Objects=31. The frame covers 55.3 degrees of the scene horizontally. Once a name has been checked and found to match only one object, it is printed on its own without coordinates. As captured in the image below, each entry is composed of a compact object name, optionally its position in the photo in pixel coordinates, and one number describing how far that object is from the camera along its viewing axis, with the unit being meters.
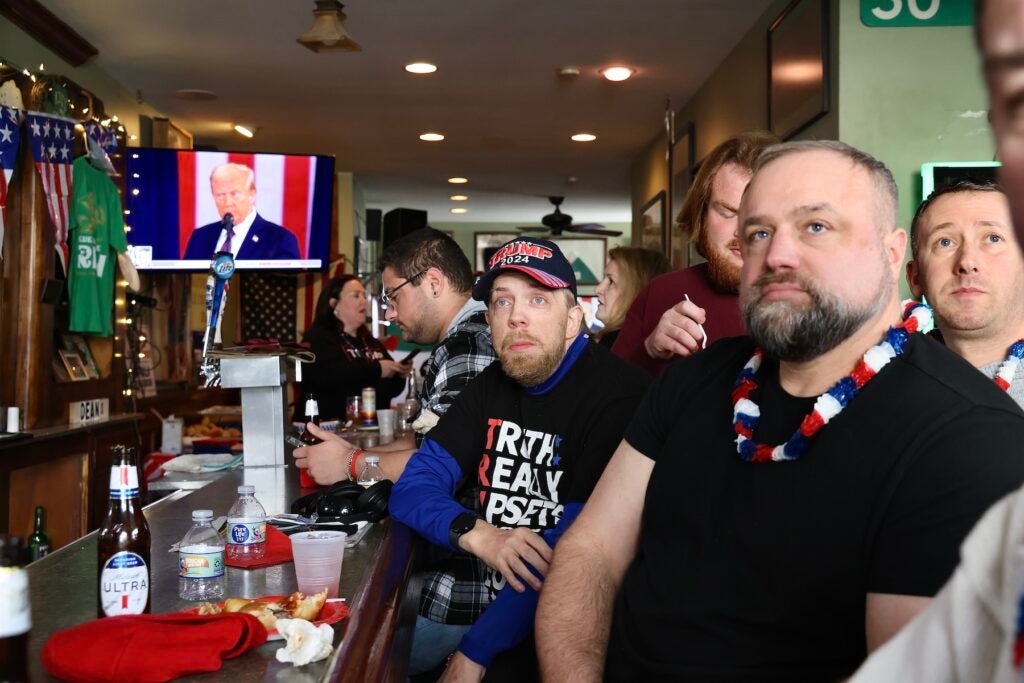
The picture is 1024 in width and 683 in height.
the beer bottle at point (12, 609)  1.03
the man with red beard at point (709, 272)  2.38
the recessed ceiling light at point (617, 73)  6.30
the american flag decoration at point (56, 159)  4.80
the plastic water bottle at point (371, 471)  2.69
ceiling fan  11.67
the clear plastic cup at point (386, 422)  4.30
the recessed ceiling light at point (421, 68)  6.16
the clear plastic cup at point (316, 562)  1.66
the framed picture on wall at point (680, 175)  7.02
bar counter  1.28
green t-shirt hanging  5.36
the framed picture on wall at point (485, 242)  15.06
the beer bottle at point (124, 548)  1.39
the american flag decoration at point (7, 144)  4.44
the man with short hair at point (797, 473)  1.26
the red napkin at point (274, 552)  1.87
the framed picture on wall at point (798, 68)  4.28
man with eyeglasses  2.80
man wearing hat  2.11
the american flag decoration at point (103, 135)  5.57
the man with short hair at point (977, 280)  2.10
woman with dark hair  5.96
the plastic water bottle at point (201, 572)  1.62
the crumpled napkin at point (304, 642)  1.28
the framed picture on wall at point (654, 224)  8.05
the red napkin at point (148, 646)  1.19
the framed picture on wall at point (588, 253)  15.48
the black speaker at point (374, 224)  11.96
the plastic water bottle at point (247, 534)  1.86
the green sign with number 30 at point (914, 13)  4.00
